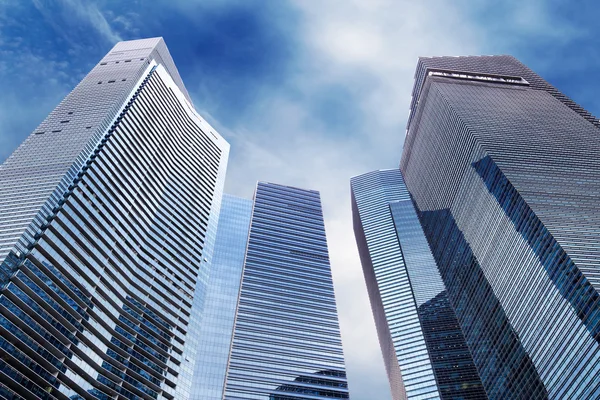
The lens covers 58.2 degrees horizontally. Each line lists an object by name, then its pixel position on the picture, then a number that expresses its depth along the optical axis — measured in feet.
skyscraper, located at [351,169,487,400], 566.77
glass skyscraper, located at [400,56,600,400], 303.68
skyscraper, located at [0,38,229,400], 269.85
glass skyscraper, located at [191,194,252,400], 428.23
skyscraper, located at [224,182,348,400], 461.78
